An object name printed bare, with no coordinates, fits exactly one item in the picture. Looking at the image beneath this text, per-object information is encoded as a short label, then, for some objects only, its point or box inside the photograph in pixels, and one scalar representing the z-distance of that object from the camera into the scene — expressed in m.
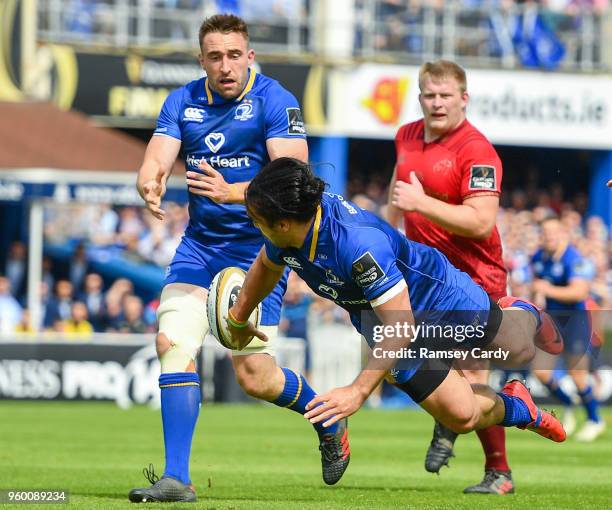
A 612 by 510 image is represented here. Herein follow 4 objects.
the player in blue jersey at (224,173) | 16.87
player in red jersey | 17.86
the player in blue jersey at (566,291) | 30.97
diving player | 13.67
